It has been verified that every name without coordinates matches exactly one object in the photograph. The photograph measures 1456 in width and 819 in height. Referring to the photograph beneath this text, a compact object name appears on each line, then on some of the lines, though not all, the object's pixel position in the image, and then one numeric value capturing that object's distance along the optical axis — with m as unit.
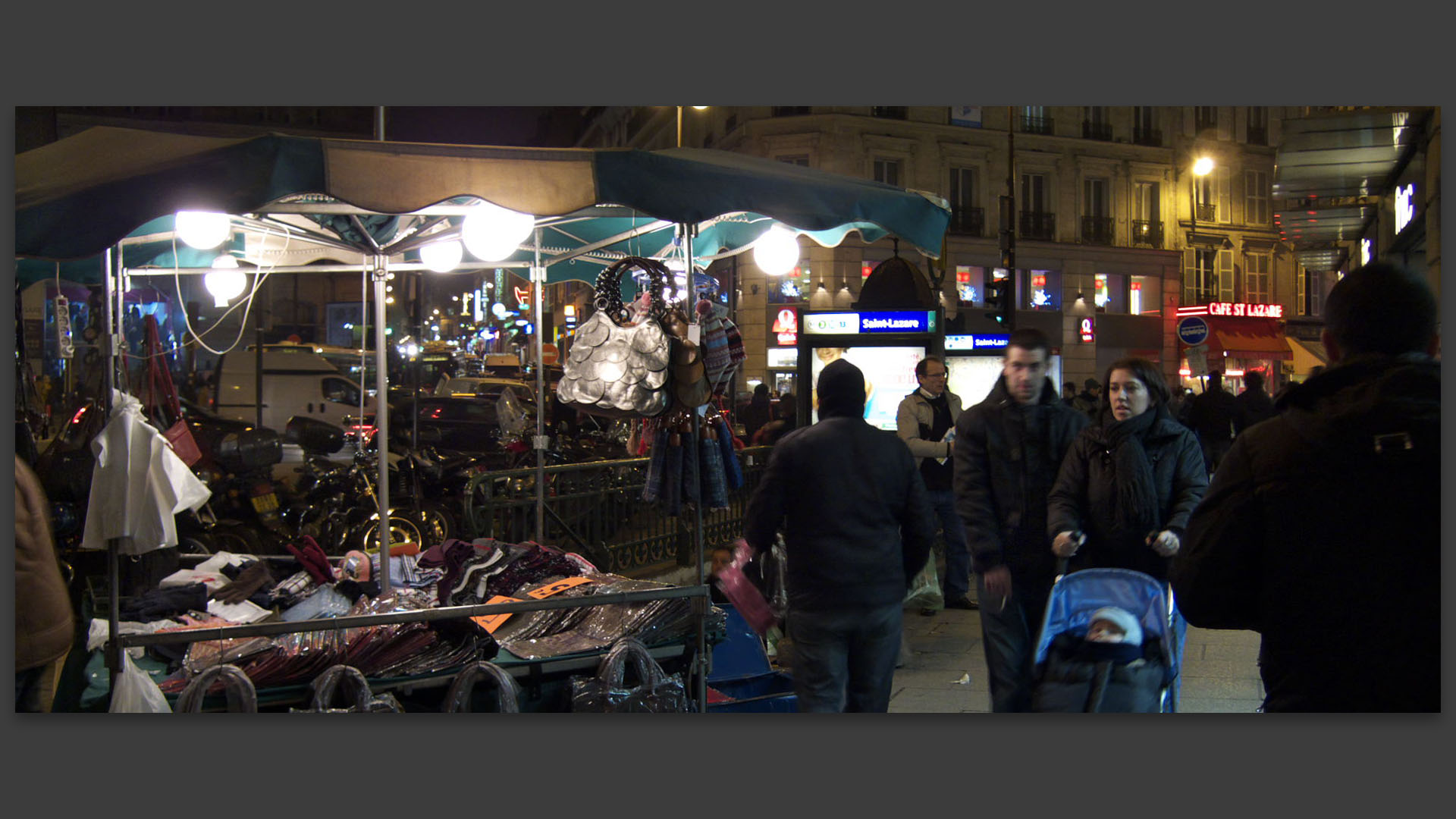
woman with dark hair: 4.48
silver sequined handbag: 5.29
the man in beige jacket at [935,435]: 7.79
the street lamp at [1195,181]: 29.08
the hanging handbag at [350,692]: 4.32
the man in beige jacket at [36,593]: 3.87
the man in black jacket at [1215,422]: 12.61
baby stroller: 4.03
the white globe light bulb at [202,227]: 6.06
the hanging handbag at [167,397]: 5.86
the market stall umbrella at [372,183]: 4.12
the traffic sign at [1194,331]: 15.49
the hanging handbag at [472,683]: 4.47
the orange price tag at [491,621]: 5.31
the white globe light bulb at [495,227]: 5.40
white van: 17.75
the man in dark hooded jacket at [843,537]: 4.10
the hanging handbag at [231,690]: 4.18
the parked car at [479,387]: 18.98
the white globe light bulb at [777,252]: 6.92
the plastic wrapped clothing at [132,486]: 4.72
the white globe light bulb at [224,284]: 8.28
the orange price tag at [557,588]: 5.58
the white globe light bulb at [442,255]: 7.14
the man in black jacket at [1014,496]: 4.48
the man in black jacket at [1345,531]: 2.57
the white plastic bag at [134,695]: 4.37
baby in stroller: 4.03
